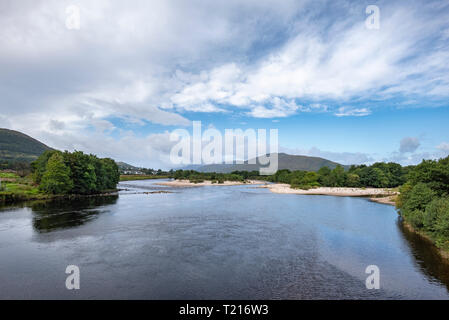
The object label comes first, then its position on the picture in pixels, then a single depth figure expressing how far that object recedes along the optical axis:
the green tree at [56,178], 53.12
